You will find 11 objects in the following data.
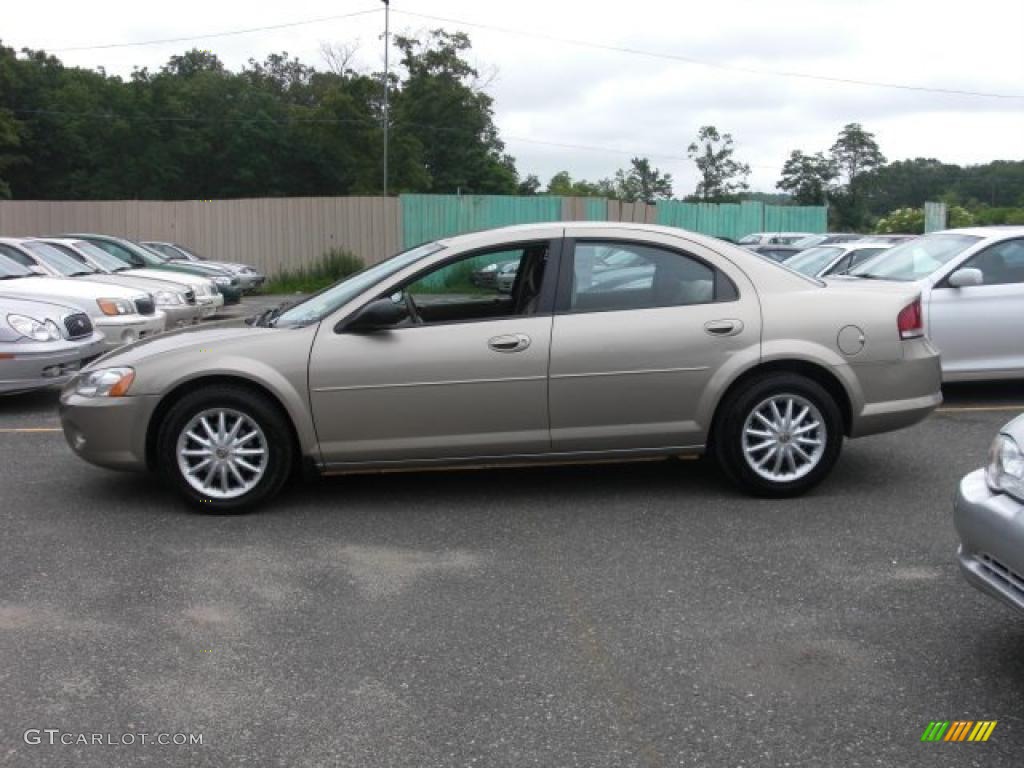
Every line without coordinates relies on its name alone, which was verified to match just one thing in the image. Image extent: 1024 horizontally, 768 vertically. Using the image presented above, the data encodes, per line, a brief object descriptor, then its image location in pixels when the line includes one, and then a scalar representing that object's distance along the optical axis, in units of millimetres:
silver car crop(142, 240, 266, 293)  22938
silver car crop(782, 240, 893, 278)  13484
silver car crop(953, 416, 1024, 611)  3369
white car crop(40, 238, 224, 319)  15148
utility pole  35156
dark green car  19053
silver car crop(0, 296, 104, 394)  8625
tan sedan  5637
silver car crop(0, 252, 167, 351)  10461
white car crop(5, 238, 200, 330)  12695
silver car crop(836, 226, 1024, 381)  8406
